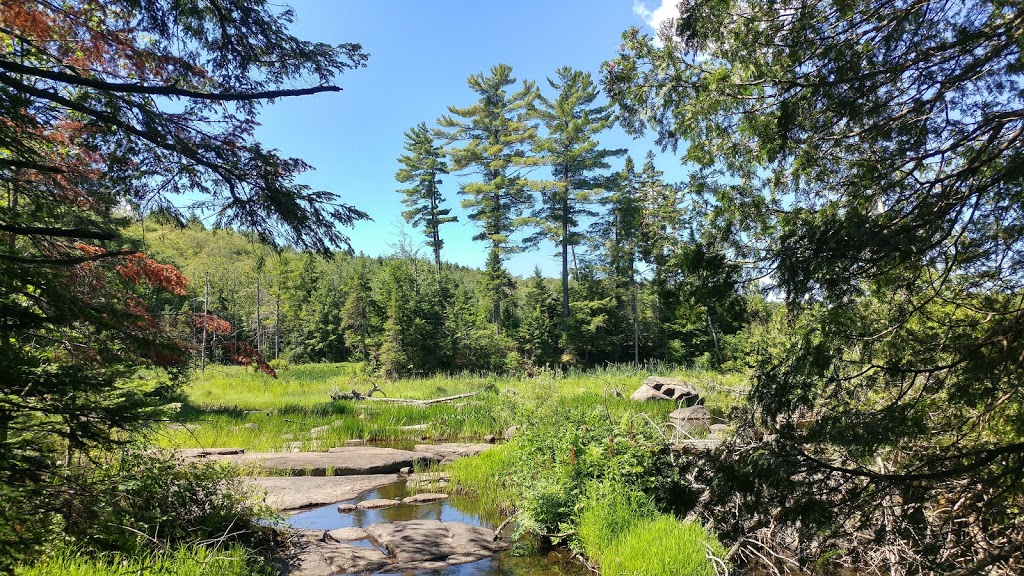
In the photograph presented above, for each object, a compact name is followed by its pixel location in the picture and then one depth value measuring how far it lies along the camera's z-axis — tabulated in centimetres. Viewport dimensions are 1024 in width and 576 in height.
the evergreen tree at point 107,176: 217
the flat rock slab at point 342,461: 850
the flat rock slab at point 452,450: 996
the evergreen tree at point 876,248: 251
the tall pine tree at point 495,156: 3247
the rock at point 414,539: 519
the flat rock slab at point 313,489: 674
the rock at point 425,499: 739
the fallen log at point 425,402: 1565
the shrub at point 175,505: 366
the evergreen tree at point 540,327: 3169
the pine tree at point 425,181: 3816
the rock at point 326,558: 454
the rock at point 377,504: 710
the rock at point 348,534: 563
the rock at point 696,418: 940
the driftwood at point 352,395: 1775
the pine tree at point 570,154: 2794
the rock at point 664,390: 1413
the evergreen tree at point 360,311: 3459
